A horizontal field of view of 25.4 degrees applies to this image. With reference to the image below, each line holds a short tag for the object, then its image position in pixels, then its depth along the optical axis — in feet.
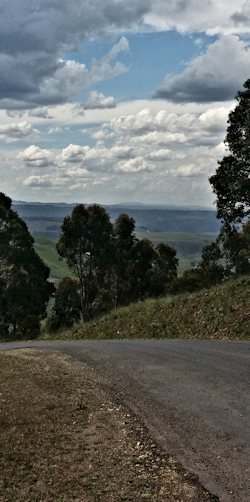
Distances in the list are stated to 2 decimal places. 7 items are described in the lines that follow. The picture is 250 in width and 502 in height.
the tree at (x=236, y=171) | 99.40
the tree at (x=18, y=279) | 168.04
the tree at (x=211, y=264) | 214.48
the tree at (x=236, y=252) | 202.80
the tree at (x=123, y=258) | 207.67
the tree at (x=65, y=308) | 201.87
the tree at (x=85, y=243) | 189.78
